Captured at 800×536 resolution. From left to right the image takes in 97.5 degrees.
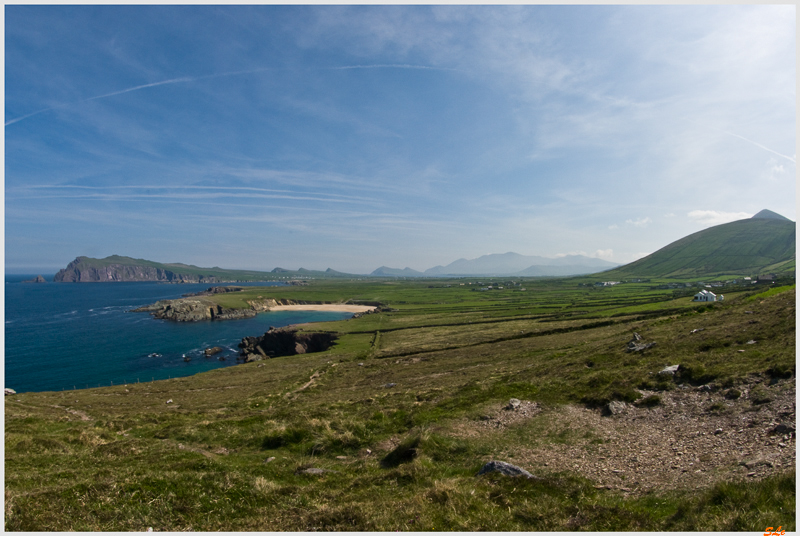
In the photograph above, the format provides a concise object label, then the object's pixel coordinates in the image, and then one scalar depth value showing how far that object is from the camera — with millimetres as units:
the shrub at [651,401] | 19453
